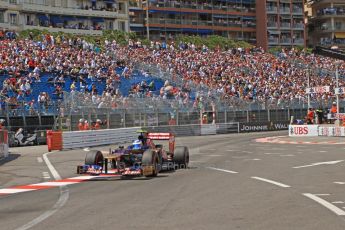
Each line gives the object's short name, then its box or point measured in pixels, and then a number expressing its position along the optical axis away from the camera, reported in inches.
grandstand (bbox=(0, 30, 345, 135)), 1557.6
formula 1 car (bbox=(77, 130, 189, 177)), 616.5
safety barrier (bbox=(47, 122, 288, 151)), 1288.1
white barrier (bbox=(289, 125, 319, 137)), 1592.0
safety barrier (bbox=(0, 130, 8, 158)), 1018.7
